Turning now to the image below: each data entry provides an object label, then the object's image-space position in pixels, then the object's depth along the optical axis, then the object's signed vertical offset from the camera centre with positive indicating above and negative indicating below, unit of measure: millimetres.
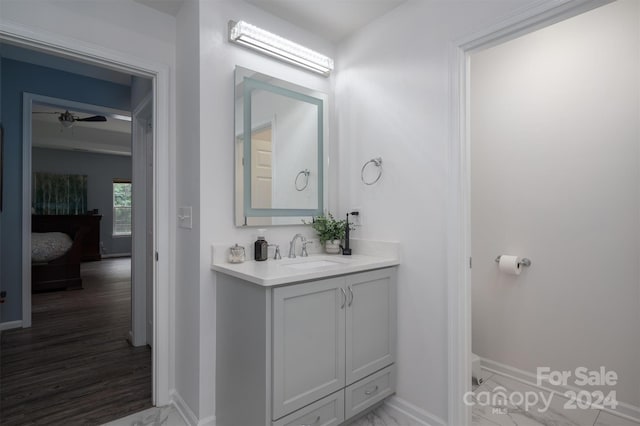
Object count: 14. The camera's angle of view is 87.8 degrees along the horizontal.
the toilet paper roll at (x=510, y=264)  2357 -360
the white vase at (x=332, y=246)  2373 -228
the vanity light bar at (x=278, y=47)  1980 +1080
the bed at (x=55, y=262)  5027 -748
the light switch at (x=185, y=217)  1986 -18
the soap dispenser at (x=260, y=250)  2037 -220
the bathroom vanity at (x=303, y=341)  1508 -645
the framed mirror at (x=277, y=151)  2059 +431
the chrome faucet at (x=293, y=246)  2244 -218
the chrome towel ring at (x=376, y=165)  2236 +332
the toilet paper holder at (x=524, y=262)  2385 -343
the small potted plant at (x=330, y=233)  2375 -134
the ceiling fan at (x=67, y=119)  4328 +1256
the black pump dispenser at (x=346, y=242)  2334 -197
